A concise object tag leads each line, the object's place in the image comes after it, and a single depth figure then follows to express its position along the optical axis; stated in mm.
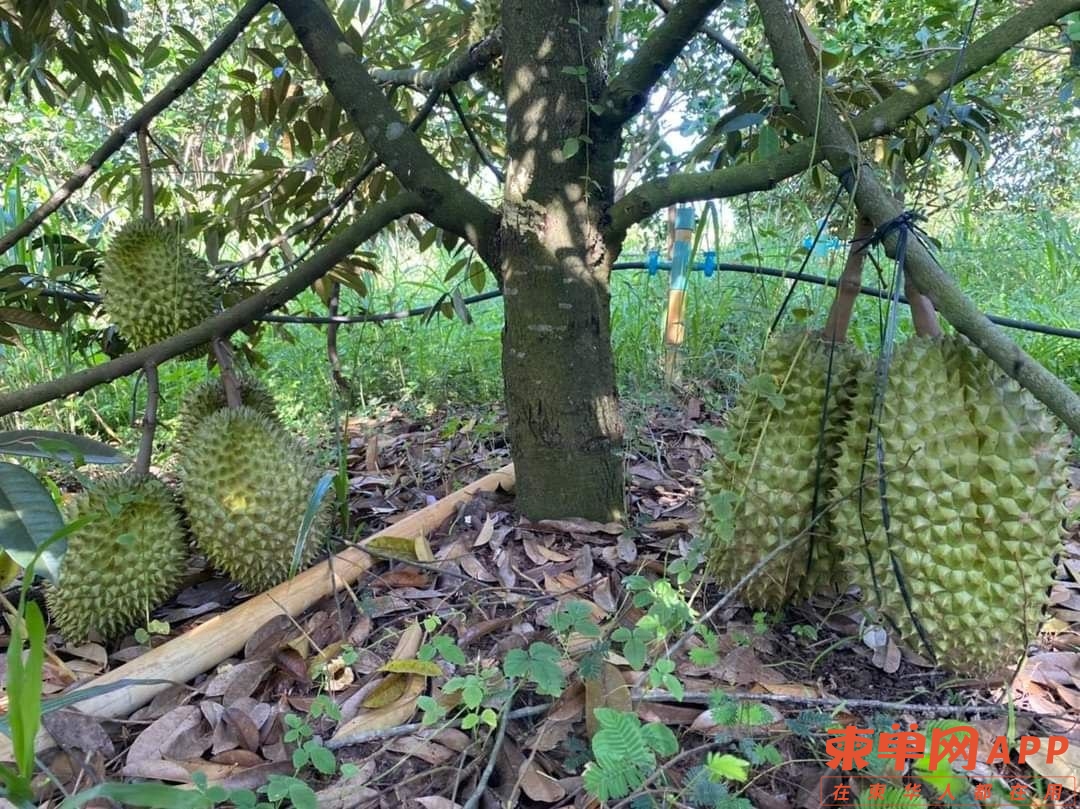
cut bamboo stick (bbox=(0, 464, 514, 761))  1108
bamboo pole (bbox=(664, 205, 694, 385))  2230
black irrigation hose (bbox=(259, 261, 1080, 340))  1688
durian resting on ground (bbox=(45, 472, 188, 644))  1233
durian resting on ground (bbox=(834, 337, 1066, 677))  968
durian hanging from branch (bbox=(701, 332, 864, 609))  1121
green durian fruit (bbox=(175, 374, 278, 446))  1584
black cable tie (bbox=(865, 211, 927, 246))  885
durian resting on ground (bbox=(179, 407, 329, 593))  1279
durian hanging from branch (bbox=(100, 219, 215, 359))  1486
